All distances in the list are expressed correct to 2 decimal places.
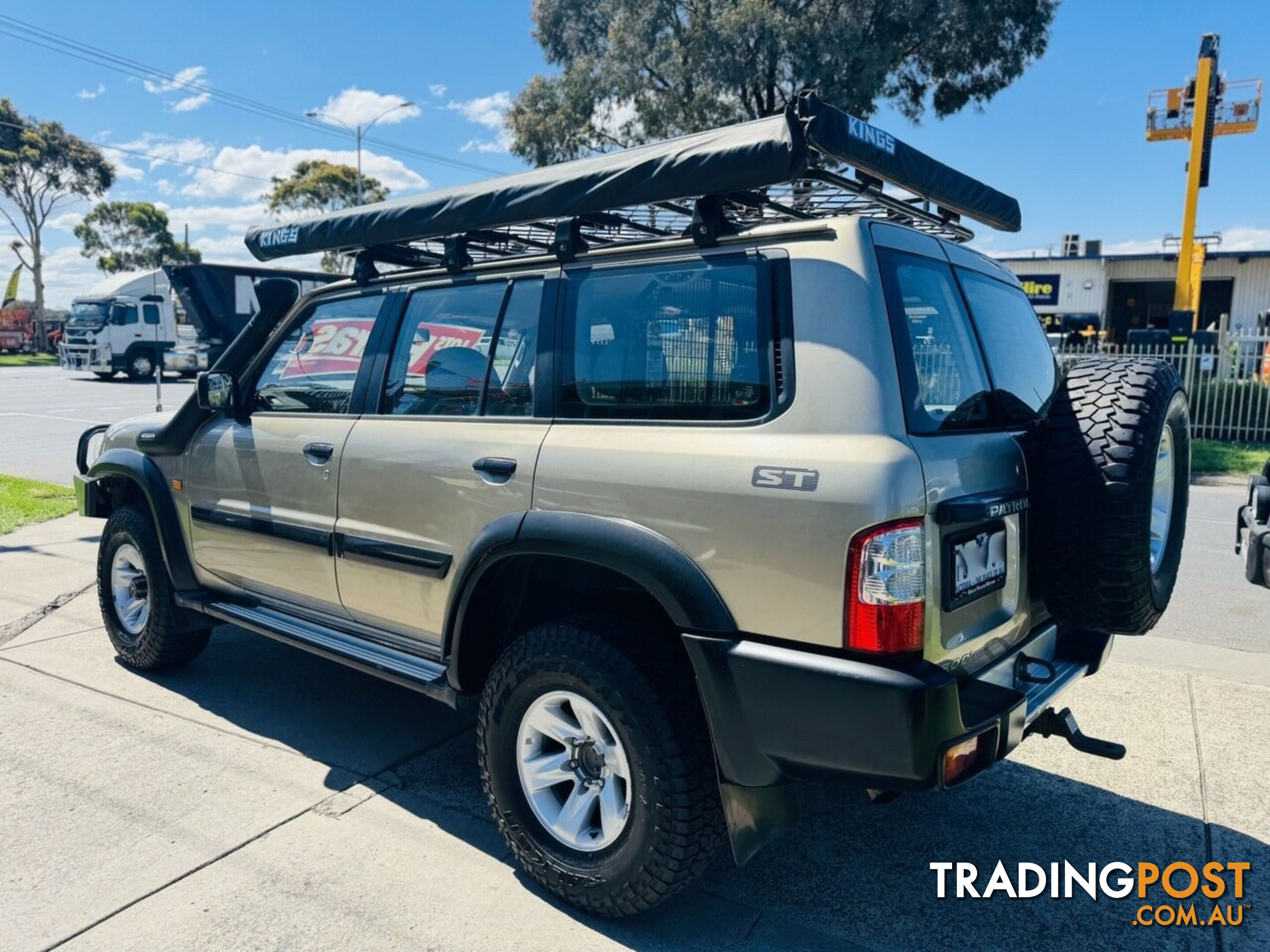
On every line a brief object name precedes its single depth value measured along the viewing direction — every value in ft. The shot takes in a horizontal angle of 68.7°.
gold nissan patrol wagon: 7.56
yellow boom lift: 55.21
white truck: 95.35
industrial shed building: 111.14
